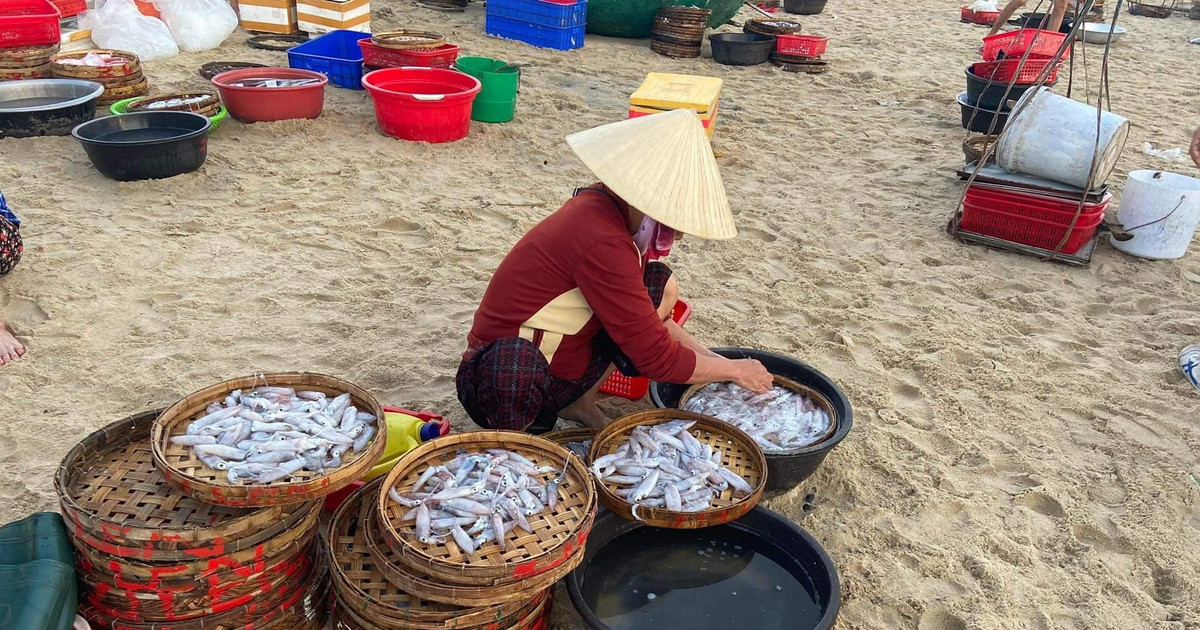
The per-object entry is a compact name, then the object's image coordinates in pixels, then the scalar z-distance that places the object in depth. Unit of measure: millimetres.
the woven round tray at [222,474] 1927
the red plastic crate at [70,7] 7262
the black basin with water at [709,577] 2396
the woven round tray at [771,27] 9664
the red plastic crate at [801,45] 9305
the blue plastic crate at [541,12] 9172
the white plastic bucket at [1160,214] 4996
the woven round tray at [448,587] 1943
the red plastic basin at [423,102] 6078
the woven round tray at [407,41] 6605
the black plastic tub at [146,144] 4988
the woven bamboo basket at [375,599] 2012
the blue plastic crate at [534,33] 9414
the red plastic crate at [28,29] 5828
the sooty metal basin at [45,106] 5570
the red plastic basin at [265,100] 6074
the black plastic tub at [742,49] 9508
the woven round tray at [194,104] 5641
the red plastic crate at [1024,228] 5051
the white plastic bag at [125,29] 7250
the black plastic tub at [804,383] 2793
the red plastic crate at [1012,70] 6953
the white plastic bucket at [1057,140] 4832
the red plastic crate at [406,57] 6656
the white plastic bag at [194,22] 7766
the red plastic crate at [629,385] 3486
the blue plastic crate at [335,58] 7020
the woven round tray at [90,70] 5969
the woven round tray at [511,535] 1927
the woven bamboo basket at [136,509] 1893
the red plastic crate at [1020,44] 6969
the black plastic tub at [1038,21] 11088
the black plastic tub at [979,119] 7219
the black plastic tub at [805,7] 13297
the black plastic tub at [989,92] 7036
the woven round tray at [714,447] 2375
